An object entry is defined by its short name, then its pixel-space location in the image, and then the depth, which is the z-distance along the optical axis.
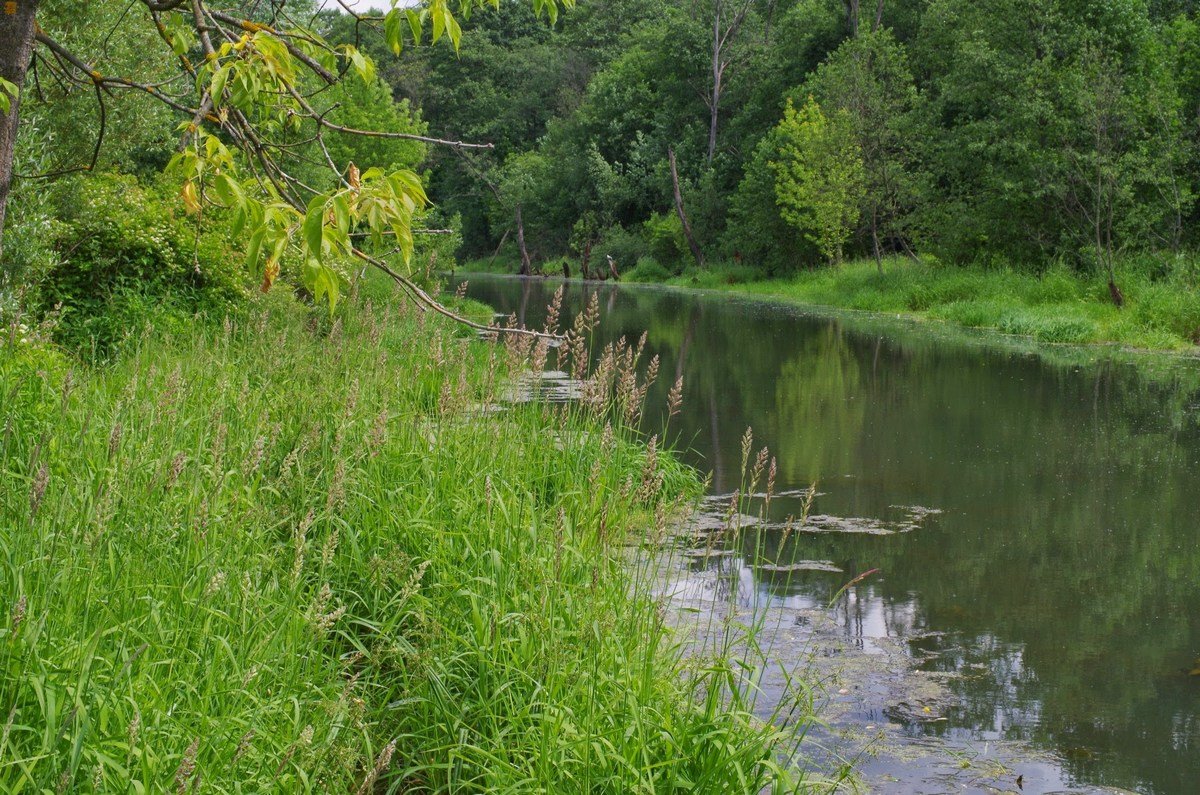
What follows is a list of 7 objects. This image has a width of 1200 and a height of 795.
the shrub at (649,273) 52.69
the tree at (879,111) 35.28
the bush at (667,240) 52.22
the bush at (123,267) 10.30
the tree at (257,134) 3.11
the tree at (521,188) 62.94
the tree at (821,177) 36.22
